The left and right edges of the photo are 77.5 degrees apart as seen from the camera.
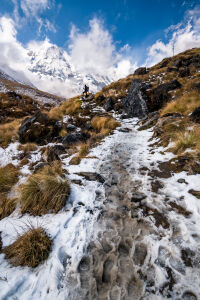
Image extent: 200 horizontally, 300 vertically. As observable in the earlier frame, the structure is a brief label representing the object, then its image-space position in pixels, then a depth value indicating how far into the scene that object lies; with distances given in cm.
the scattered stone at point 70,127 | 983
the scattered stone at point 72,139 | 784
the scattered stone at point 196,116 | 576
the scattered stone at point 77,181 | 375
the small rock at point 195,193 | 268
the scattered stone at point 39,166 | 479
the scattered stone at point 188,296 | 141
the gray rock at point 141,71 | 2370
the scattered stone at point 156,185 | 324
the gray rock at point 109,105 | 1566
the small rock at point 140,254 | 184
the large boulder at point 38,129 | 856
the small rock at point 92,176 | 400
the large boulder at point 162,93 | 1222
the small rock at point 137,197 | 303
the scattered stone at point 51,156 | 569
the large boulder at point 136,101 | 1263
